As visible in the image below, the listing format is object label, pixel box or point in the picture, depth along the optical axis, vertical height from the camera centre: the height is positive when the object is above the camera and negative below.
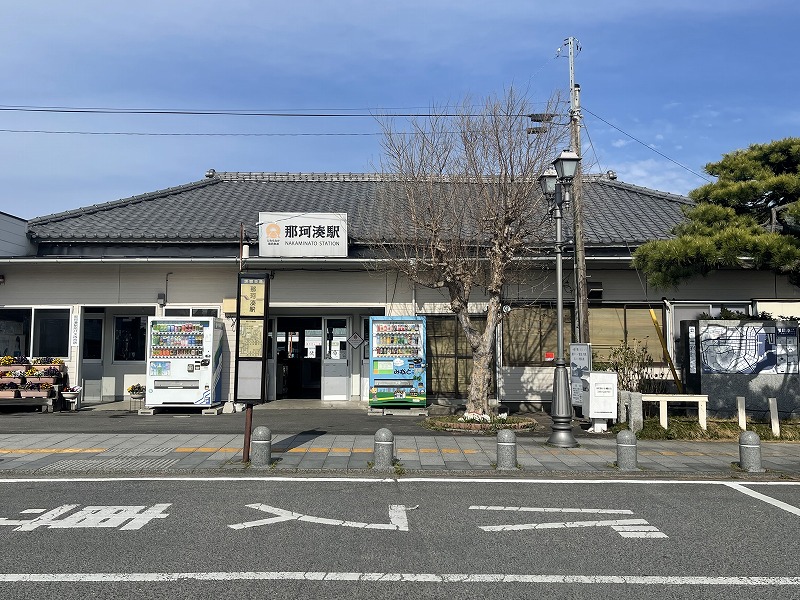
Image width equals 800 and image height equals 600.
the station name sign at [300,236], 16.77 +2.93
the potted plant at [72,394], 16.05 -1.10
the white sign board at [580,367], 13.27 -0.32
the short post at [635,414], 12.69 -1.22
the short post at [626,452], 9.48 -1.45
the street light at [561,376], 11.30 -0.43
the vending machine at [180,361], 15.83 -0.28
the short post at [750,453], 9.48 -1.46
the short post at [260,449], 9.45 -1.43
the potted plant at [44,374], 15.88 -0.61
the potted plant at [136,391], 16.61 -1.06
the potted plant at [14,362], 16.12 -0.33
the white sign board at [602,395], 12.96 -0.87
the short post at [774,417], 12.25 -1.23
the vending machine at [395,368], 15.91 -0.43
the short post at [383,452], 9.40 -1.47
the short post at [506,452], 9.45 -1.45
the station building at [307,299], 17.06 +1.36
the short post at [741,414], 12.43 -1.18
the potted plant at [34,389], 15.73 -0.98
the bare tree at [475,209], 13.26 +2.92
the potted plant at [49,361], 16.30 -0.31
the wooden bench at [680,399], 12.61 -0.95
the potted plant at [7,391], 15.55 -1.00
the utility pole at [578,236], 14.18 +2.51
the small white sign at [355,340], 18.41 +0.29
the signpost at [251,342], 9.49 +0.12
